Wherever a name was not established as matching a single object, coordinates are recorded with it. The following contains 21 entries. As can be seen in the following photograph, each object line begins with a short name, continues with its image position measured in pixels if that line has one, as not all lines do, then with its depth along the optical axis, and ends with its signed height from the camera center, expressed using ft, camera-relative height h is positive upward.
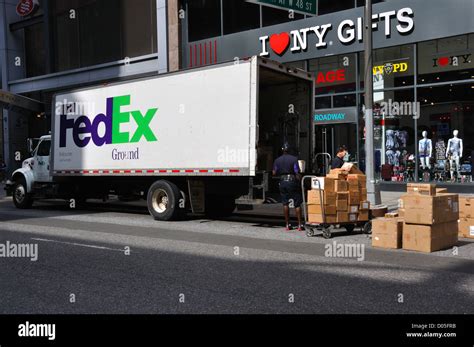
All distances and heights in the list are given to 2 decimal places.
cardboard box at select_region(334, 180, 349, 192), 34.93 -1.18
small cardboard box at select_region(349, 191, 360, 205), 35.47 -2.03
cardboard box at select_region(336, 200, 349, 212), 34.81 -2.51
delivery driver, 37.76 -0.80
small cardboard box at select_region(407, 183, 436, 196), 29.60 -1.21
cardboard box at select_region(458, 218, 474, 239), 33.94 -3.96
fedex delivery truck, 39.37 +2.99
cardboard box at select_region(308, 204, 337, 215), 34.37 -2.68
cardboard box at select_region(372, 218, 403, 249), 30.27 -3.79
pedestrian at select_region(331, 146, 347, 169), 46.13 +0.59
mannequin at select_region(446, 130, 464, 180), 55.42 +1.77
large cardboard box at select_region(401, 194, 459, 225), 28.89 -2.30
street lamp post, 43.70 +4.46
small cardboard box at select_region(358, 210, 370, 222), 36.11 -3.28
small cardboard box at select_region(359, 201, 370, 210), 36.09 -2.56
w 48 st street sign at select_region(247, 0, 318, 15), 45.09 +14.85
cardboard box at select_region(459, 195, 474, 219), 33.58 -2.52
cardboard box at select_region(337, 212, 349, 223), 34.88 -3.28
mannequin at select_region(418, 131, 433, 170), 57.62 +2.01
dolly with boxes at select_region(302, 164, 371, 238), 34.40 -2.30
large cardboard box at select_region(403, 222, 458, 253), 29.07 -3.94
